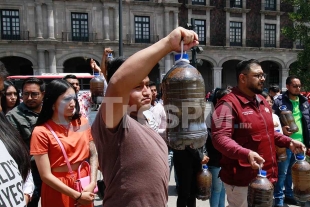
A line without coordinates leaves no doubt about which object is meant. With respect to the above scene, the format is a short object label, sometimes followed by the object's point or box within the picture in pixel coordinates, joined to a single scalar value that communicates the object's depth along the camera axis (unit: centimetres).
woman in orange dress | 255
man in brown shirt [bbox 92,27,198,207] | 150
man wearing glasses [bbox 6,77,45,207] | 322
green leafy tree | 932
